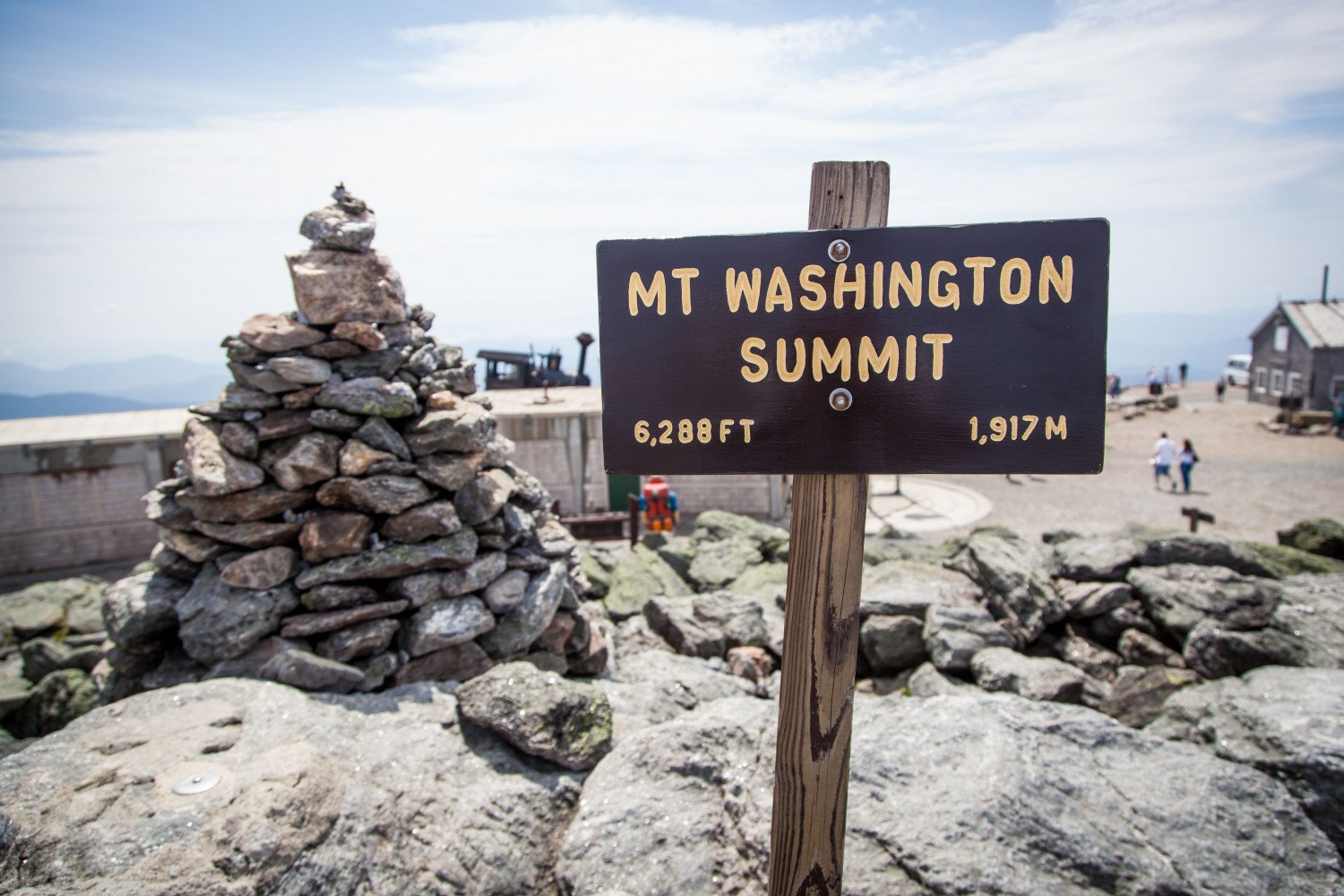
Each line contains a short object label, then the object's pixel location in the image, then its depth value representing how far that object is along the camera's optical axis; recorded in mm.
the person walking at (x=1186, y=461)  23156
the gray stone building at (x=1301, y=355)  40375
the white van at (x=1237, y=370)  58594
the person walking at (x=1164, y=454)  23906
